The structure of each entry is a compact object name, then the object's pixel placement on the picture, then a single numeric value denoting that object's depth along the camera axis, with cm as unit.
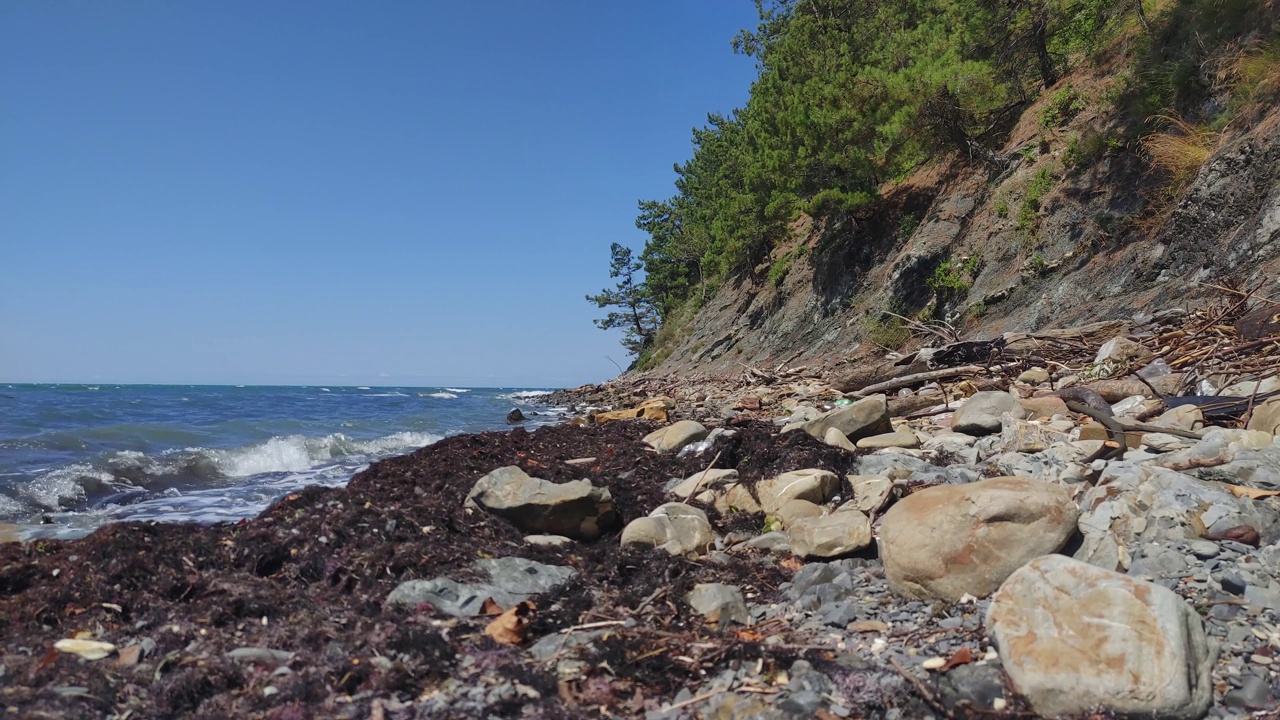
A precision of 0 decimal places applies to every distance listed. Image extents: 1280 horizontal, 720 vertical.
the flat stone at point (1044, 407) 645
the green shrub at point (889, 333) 1480
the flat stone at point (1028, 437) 548
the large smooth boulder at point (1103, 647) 229
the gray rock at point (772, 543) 444
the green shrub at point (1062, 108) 1484
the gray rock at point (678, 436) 769
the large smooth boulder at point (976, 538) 320
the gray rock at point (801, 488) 517
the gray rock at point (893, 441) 652
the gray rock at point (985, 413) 655
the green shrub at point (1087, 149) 1296
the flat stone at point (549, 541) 471
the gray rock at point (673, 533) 457
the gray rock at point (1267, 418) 475
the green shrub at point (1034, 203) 1402
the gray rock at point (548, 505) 495
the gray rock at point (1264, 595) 271
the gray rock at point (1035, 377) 845
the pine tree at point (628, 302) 4788
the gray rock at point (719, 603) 338
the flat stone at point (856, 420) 685
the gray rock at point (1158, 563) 304
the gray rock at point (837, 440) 648
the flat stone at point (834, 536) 400
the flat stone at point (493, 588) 358
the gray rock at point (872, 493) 461
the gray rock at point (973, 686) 248
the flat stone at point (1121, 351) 763
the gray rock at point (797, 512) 488
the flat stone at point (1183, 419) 529
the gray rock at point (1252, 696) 228
